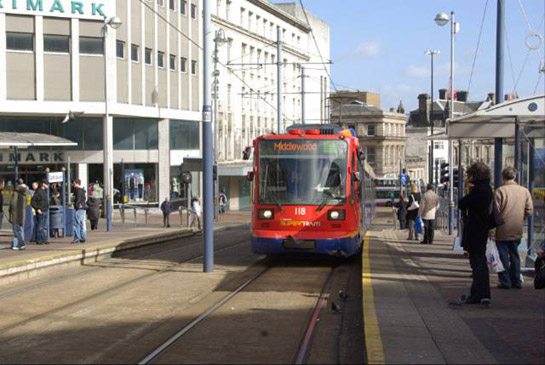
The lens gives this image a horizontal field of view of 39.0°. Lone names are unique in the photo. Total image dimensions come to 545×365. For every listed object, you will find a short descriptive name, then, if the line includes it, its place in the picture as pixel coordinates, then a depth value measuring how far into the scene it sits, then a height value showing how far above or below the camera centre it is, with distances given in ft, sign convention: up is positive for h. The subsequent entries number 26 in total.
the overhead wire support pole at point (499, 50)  55.72 +9.51
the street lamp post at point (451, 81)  96.73 +14.44
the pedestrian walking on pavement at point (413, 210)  76.74 -2.98
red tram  52.49 -0.89
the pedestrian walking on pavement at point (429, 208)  67.51 -2.45
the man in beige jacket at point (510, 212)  37.27 -1.57
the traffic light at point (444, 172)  106.52 +1.16
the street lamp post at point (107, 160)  95.01 +2.97
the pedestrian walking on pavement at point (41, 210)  67.05 -2.40
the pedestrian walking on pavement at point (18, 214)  61.87 -2.54
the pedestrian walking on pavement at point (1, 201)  62.63 -1.55
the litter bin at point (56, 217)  75.41 -3.42
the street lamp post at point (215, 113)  124.26 +12.71
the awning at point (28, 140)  70.49 +4.17
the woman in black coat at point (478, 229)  33.06 -2.11
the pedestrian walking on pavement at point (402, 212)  101.91 -4.38
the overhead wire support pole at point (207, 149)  48.67 +2.11
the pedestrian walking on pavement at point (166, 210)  112.68 -4.15
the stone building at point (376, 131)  340.39 +22.22
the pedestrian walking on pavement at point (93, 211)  97.09 -3.64
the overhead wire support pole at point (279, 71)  109.70 +15.85
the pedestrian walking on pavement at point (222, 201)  174.96 -4.47
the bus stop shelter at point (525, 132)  40.86 +3.08
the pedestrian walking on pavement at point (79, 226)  69.41 -3.96
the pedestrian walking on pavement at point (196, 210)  105.91 -3.96
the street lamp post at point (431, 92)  171.22 +12.77
